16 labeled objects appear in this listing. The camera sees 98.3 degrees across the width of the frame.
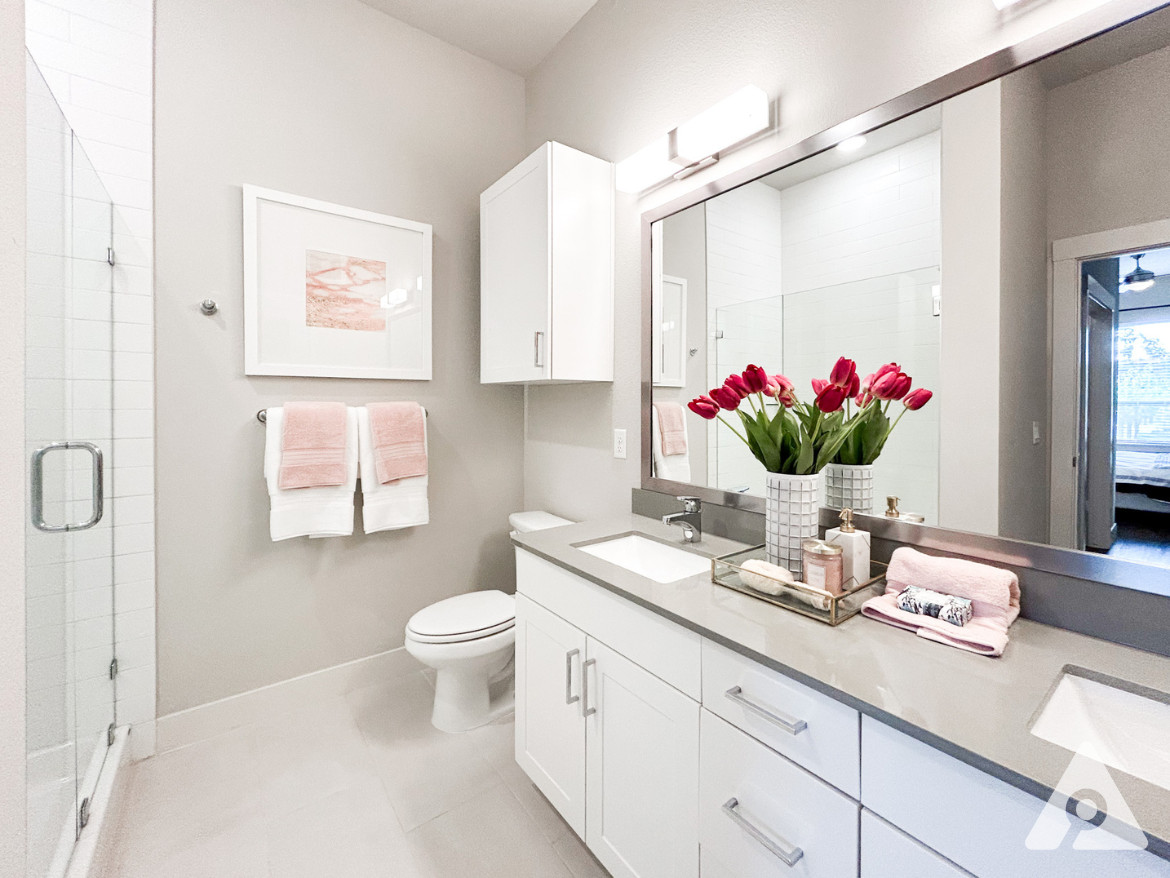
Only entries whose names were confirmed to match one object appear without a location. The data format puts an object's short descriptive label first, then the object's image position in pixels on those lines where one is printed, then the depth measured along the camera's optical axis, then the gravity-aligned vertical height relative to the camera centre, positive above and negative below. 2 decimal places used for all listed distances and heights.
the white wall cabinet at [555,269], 1.81 +0.63
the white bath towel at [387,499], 2.02 -0.25
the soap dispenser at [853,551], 1.09 -0.25
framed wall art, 1.87 +0.58
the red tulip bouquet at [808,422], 1.12 +0.04
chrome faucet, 1.56 -0.25
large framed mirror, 0.86 +0.32
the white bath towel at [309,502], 1.84 -0.25
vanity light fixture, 1.40 +0.91
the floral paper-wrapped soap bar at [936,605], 0.90 -0.31
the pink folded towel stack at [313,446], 1.85 -0.04
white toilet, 1.78 -0.76
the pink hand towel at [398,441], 2.02 -0.02
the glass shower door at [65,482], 1.05 -0.11
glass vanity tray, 0.94 -0.32
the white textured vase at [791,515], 1.15 -0.18
